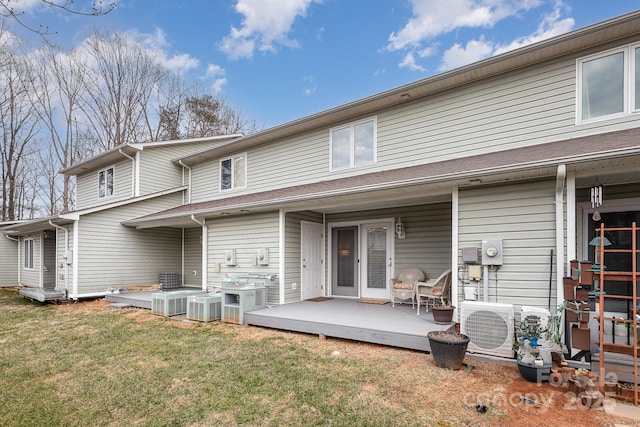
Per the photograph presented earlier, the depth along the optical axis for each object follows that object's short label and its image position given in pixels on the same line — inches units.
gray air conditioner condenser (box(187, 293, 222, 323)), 282.8
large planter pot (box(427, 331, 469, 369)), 163.9
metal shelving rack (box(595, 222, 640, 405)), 130.1
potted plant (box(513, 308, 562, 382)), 149.0
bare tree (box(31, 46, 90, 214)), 697.6
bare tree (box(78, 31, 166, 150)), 727.7
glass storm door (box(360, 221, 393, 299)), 319.3
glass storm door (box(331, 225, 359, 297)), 340.5
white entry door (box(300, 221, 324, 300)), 333.7
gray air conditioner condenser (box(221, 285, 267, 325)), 271.4
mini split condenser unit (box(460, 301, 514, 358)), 172.2
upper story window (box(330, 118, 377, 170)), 315.3
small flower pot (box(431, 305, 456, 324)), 214.7
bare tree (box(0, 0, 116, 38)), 115.6
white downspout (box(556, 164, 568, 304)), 182.7
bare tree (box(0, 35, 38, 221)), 702.4
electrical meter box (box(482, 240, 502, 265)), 200.7
